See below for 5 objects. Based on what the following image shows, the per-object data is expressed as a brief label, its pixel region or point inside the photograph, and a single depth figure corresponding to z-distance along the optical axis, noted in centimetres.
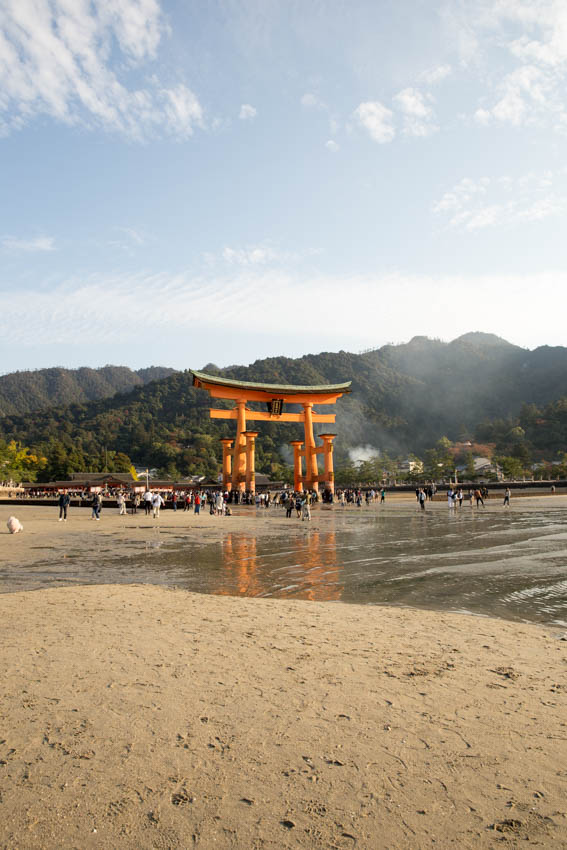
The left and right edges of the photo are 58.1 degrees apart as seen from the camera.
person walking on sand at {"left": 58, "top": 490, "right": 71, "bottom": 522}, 2064
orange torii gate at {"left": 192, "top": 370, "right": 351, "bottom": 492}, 4212
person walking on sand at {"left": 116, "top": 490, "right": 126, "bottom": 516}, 2536
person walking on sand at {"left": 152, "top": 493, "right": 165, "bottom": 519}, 2210
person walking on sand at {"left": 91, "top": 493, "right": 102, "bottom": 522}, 2086
